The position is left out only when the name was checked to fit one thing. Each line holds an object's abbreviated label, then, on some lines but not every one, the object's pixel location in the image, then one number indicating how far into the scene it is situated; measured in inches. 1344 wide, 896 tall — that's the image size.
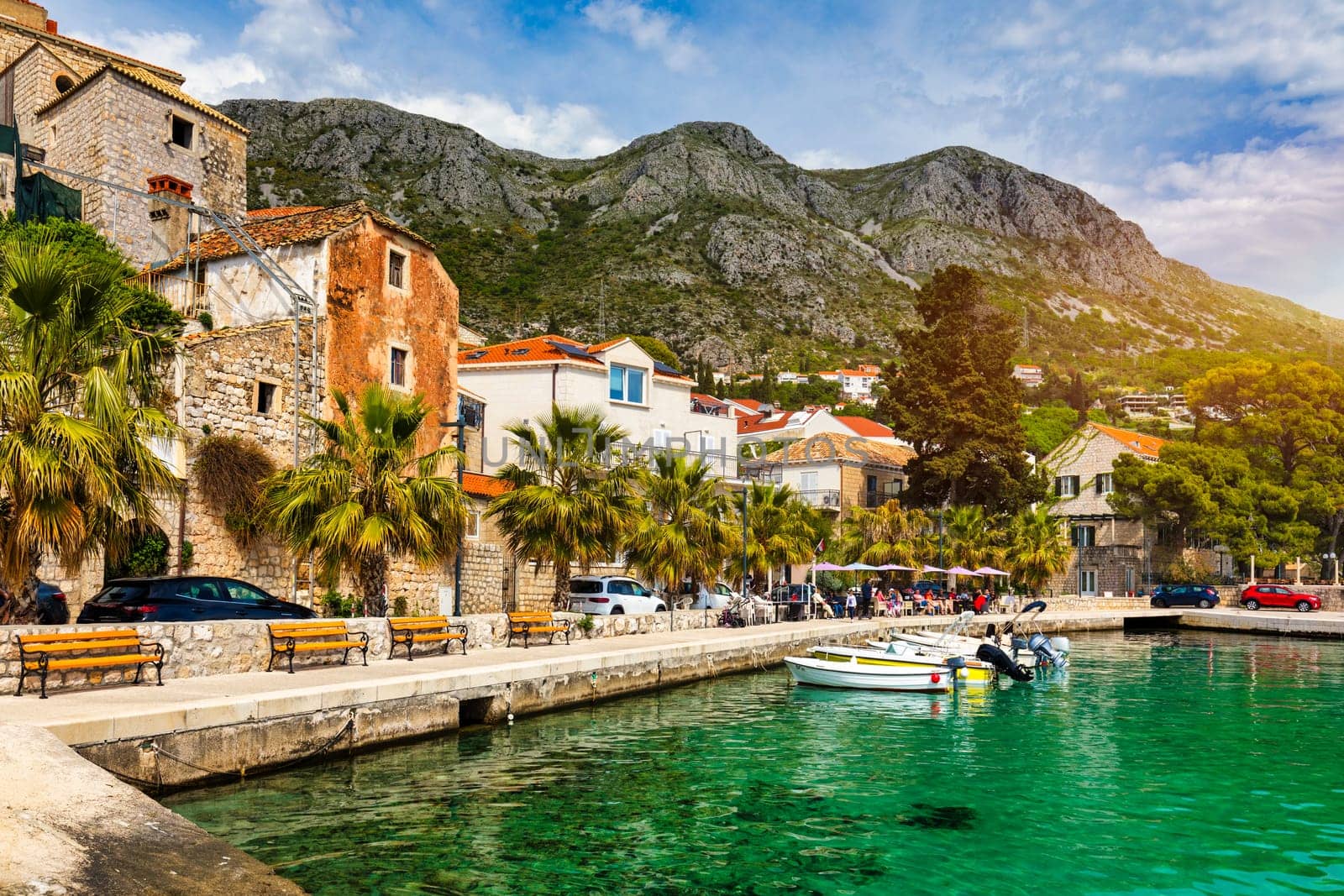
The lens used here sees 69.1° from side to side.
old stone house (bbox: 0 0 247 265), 1684.3
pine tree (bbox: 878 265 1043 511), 2652.6
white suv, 1396.4
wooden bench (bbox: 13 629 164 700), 520.7
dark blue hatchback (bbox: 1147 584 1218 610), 2336.4
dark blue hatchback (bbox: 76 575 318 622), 676.7
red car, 2247.8
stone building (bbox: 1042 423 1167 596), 2706.7
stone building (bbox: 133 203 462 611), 1043.3
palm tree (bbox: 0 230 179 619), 557.0
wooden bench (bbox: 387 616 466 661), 796.6
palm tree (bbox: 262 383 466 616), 815.7
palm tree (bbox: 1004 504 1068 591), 2114.9
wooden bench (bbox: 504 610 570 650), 949.2
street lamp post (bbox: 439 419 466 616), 1157.7
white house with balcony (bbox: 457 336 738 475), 2081.7
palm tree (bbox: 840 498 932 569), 2015.3
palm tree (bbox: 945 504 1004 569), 2166.1
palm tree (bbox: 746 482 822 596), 1654.0
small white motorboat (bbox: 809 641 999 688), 1087.0
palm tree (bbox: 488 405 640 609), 1063.6
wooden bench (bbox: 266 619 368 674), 687.7
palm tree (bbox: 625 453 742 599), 1264.8
